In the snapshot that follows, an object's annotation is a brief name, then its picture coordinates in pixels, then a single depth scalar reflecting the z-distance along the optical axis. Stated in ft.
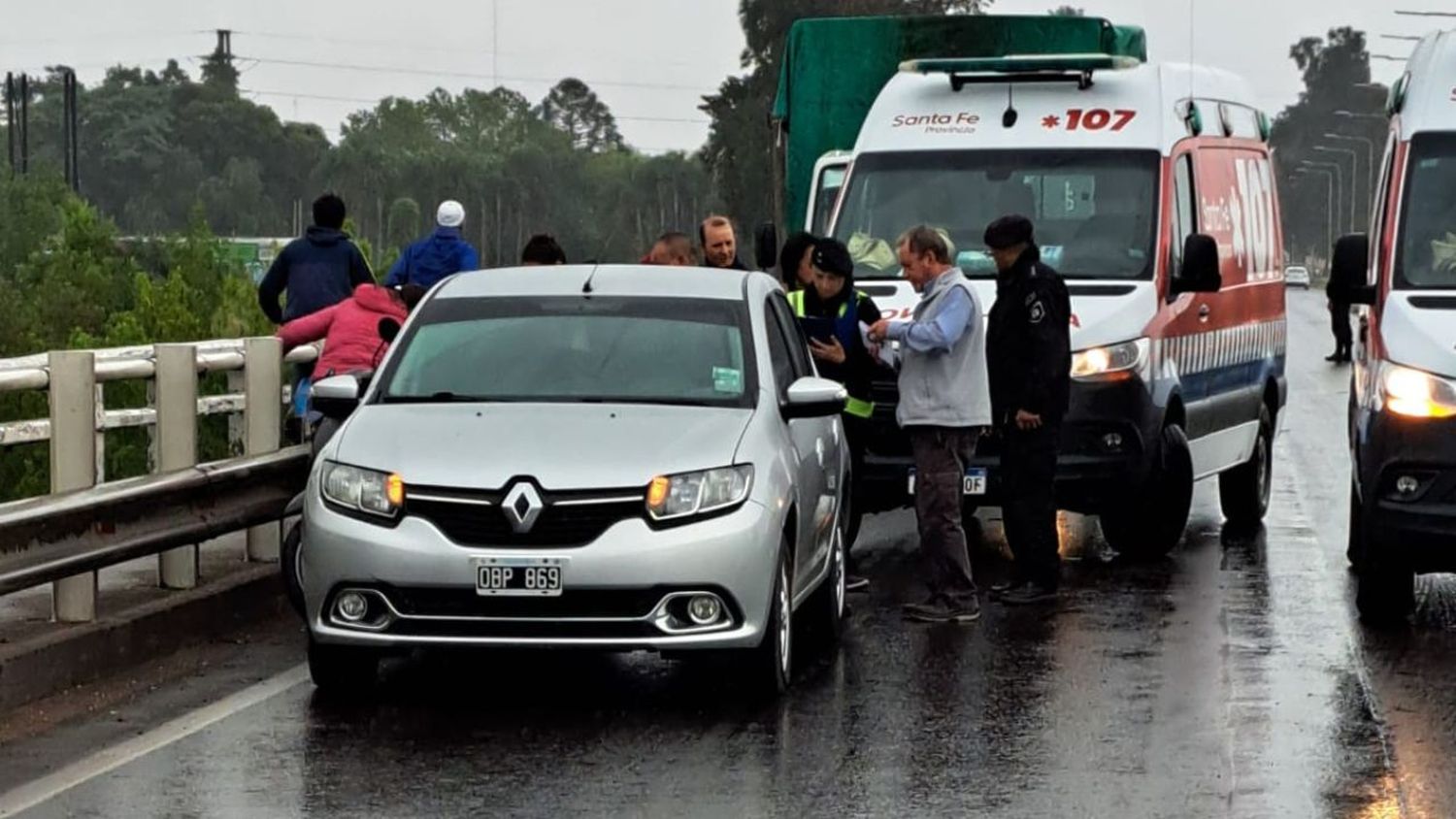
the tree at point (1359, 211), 573.49
